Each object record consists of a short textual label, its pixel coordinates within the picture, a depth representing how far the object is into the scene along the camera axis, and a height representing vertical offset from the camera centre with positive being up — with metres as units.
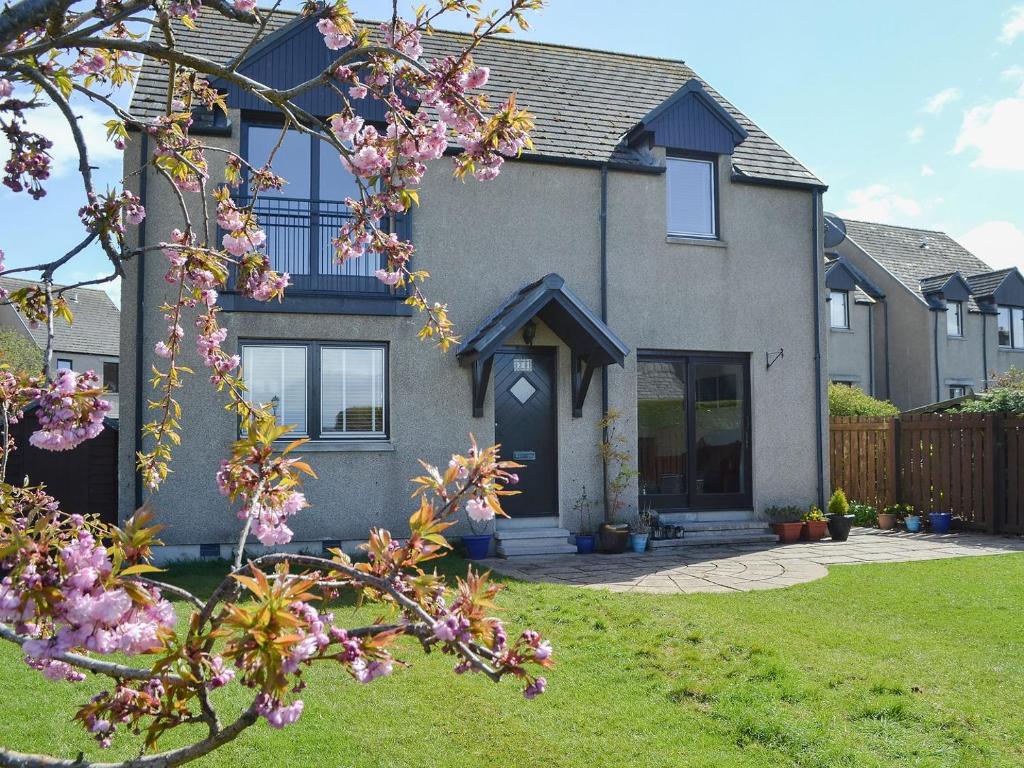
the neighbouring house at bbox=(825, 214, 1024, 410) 28.12 +3.59
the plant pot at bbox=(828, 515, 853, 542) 13.01 -1.50
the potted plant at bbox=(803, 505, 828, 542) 13.03 -1.49
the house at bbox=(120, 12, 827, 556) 11.09 +1.50
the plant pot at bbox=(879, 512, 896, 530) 14.59 -1.59
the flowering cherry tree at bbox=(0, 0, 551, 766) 1.99 -0.07
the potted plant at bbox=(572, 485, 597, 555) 12.14 -1.16
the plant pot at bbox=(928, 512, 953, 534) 13.80 -1.51
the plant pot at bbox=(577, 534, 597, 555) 11.70 -1.56
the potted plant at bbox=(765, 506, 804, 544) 12.83 -1.42
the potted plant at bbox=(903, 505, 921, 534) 13.97 -1.55
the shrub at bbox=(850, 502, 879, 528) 15.19 -1.54
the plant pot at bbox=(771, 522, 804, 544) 12.82 -1.55
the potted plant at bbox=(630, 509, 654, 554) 11.73 -1.43
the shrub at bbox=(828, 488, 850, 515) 13.10 -1.18
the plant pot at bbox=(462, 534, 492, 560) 11.06 -1.52
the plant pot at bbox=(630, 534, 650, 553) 11.73 -1.55
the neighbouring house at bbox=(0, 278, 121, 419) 40.75 +4.67
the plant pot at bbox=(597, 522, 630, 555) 11.61 -1.49
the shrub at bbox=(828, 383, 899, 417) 21.33 +0.63
